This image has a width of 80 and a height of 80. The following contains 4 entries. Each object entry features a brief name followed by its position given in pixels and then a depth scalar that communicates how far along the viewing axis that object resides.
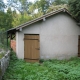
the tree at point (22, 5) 46.59
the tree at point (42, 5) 36.92
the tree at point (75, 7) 12.38
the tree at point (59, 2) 38.66
